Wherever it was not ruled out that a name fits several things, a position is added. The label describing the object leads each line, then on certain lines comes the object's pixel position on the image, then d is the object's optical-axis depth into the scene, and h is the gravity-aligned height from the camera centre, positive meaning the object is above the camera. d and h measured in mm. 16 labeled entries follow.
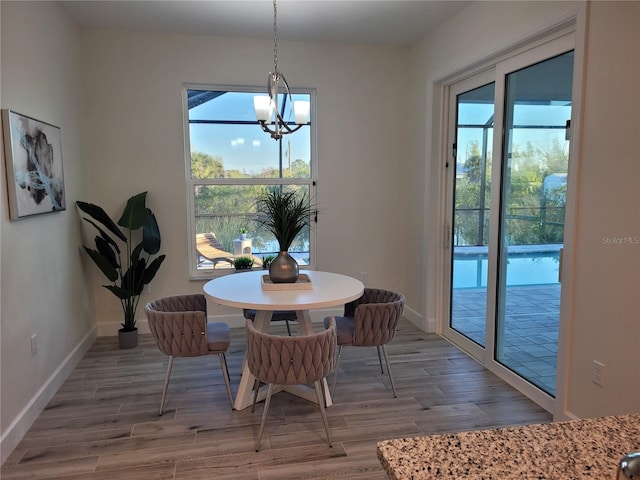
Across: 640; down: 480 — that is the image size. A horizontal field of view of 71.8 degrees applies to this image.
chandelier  2623 +553
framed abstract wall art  2436 +209
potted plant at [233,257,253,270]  4324 -636
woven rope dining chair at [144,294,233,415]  2590 -810
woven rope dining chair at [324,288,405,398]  2750 -798
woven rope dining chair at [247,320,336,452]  2201 -799
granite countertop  817 -504
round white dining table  2480 -575
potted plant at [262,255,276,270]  4355 -614
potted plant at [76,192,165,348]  3711 -457
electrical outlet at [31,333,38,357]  2693 -895
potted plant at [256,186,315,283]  2785 -193
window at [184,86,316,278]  4273 +284
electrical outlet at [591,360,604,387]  2258 -901
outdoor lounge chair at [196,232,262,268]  4387 -517
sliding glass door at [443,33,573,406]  2738 -59
